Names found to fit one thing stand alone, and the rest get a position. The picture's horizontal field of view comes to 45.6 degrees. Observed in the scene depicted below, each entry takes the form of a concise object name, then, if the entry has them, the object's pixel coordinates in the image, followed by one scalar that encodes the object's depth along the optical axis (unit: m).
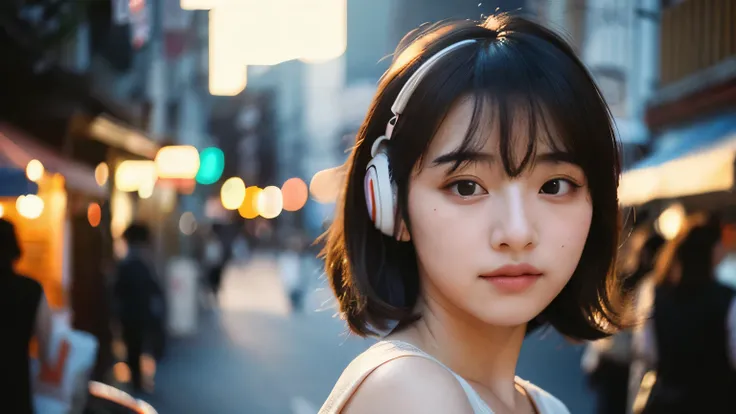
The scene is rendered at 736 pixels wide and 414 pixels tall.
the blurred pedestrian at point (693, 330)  3.98
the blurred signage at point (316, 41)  3.68
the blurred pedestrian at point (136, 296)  8.50
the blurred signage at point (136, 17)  7.11
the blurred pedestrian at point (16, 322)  4.11
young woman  1.13
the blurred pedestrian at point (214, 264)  15.84
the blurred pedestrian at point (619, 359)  5.54
